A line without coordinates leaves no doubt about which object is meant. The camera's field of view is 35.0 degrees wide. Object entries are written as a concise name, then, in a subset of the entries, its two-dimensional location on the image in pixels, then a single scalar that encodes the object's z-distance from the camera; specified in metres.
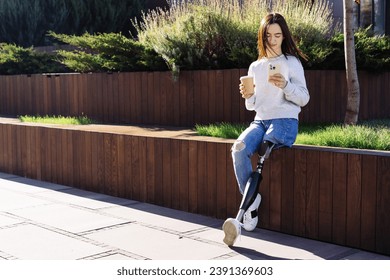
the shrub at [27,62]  12.25
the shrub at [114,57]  8.52
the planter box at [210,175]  4.59
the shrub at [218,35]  7.93
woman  4.89
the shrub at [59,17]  15.95
